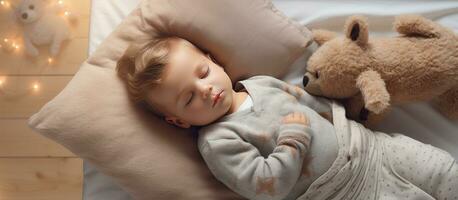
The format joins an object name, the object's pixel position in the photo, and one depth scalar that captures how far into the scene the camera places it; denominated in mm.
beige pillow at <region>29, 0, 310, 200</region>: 1089
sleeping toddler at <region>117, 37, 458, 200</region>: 1052
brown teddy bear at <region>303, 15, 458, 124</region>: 1090
